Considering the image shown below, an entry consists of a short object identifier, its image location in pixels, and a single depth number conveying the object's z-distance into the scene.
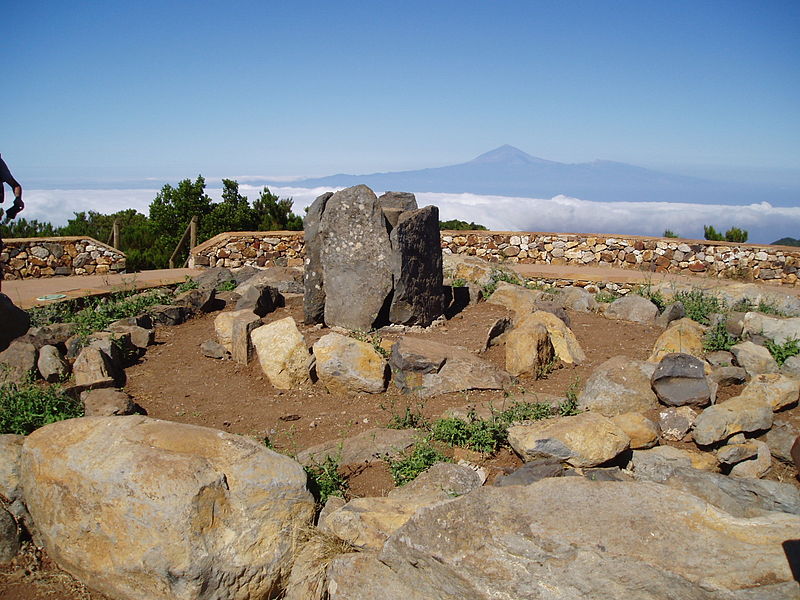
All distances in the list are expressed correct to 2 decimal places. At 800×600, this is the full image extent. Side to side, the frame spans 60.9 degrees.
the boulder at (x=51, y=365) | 7.14
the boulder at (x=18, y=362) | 6.96
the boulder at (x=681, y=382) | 6.38
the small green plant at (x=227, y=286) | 11.84
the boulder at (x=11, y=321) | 8.16
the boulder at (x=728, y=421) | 5.82
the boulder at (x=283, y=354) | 7.29
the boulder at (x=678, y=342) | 7.61
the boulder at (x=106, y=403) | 6.10
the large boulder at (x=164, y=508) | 3.92
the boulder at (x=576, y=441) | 5.16
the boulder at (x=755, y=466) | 5.53
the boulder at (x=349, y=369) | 7.16
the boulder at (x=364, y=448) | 5.59
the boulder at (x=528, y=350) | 7.38
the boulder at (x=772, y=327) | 7.90
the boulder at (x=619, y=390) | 6.43
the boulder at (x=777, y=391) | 6.33
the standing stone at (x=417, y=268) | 8.81
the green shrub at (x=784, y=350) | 7.50
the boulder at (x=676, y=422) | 6.07
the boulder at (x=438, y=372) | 7.09
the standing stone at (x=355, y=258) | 8.88
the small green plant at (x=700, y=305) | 9.21
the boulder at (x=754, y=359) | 7.20
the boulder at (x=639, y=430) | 5.72
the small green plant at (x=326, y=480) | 4.96
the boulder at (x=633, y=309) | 9.42
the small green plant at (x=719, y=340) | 7.81
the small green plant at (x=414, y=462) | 5.29
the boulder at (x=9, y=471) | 4.62
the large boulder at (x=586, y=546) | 3.19
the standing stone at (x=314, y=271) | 9.25
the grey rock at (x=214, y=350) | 8.26
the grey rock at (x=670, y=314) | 9.08
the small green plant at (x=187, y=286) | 11.65
